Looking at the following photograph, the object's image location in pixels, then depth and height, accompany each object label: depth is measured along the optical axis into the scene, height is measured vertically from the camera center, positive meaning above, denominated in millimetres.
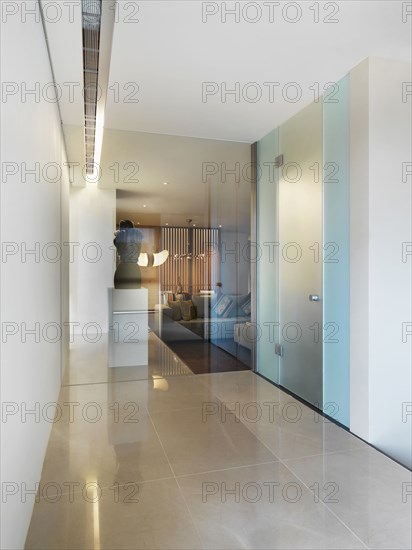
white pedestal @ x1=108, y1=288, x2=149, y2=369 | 4250 -665
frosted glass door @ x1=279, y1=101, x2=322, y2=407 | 3324 +133
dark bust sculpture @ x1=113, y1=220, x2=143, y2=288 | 4102 +197
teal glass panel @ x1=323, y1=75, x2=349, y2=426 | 2943 +132
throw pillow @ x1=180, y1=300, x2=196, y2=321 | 4367 -482
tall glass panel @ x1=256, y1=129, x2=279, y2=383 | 4082 +97
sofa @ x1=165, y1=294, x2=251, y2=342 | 4406 -539
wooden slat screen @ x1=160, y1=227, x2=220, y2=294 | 4191 +109
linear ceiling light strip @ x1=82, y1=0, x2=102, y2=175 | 2275 +1548
